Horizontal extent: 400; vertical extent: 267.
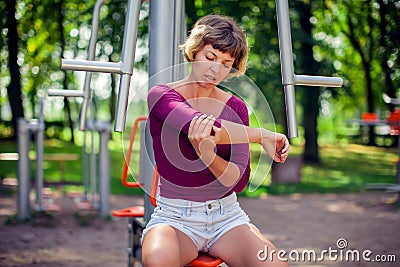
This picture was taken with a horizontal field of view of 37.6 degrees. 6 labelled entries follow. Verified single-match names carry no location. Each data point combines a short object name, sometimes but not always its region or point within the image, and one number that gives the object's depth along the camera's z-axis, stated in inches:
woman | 67.3
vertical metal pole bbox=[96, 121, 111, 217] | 211.3
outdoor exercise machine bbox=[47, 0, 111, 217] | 209.9
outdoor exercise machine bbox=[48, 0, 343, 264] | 63.7
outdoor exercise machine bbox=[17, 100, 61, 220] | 193.8
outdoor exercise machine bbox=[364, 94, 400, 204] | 240.4
